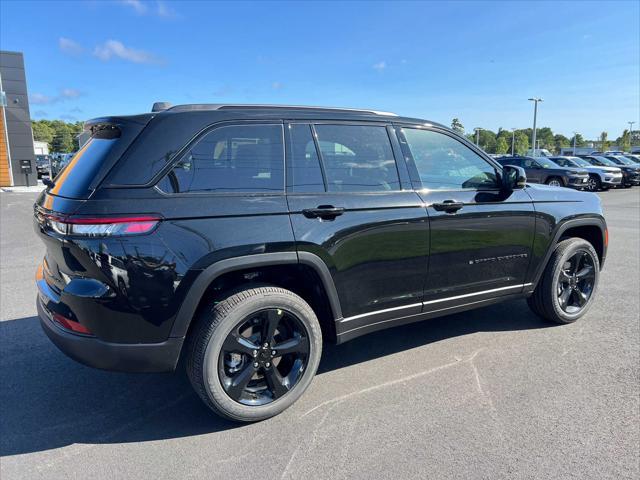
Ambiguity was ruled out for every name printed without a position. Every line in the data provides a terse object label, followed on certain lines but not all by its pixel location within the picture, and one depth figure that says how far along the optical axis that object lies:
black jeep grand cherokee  2.44
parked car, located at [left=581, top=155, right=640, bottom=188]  25.11
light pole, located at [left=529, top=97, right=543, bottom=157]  54.57
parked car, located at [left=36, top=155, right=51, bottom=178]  31.81
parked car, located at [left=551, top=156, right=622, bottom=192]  21.89
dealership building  24.70
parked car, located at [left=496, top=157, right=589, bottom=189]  19.39
